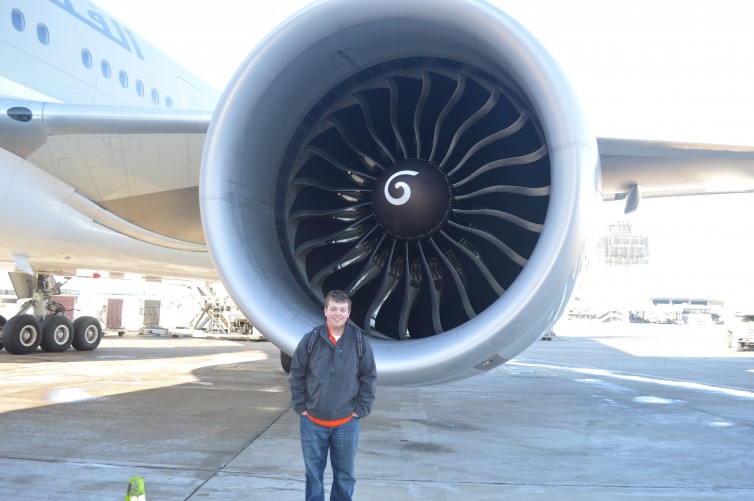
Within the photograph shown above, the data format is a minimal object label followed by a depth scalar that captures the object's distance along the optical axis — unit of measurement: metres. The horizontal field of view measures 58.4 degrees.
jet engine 3.03
